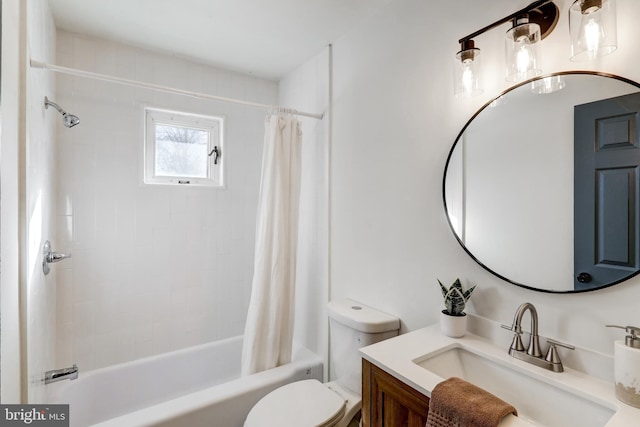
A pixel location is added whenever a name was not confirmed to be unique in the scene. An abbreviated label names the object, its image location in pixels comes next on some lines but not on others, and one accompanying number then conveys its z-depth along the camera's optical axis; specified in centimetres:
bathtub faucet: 147
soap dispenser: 81
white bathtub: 152
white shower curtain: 199
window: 226
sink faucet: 101
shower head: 168
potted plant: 124
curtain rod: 128
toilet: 141
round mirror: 92
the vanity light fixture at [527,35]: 104
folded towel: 78
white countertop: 81
